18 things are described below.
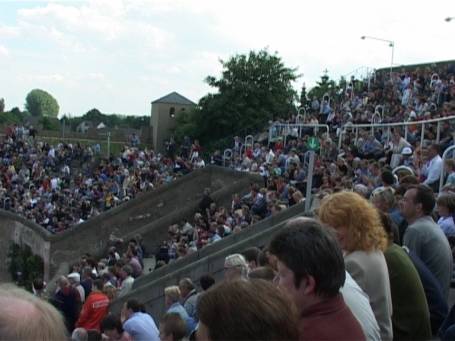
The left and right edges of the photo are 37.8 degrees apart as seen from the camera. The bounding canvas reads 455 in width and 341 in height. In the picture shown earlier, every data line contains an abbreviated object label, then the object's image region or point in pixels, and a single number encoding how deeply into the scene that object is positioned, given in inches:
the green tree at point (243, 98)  1766.7
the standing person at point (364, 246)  153.2
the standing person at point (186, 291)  326.1
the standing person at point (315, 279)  111.7
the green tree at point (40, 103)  6953.7
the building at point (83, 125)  4098.9
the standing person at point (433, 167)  395.9
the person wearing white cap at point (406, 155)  498.2
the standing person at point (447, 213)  269.3
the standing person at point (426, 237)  197.0
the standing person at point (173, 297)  311.2
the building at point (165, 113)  2443.9
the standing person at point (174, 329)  228.8
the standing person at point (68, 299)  427.5
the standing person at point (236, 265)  255.8
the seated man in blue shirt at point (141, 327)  274.5
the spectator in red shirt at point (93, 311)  376.8
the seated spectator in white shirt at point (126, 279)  536.4
